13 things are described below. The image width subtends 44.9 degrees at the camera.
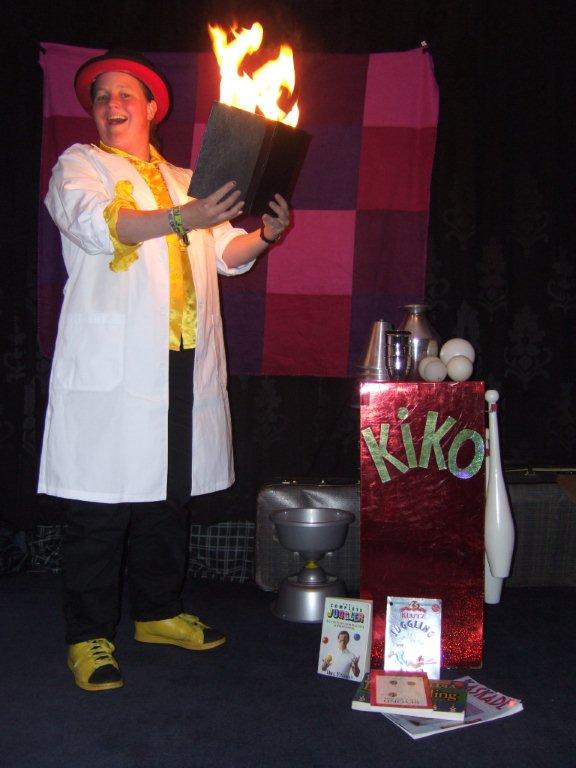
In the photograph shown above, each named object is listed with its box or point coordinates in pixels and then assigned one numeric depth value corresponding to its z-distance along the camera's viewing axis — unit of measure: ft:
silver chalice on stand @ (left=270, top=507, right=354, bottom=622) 7.93
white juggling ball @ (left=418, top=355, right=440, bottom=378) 6.86
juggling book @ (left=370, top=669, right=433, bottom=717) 5.68
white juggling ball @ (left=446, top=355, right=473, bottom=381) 6.71
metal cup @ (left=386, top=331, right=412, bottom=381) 6.91
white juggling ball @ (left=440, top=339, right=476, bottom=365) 7.19
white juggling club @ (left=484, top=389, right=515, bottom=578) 7.09
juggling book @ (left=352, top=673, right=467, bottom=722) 5.59
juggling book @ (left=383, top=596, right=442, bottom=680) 6.31
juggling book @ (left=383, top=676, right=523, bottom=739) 5.43
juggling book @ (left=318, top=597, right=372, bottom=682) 6.38
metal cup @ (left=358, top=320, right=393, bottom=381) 8.55
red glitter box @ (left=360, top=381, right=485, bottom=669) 6.48
